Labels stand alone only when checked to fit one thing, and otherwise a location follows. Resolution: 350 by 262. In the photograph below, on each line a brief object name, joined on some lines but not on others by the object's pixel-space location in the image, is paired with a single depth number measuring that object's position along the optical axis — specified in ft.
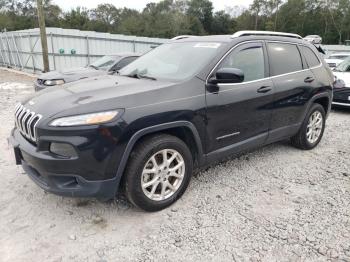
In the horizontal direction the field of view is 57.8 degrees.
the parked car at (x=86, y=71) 26.25
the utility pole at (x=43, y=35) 46.34
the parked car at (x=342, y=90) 25.76
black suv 9.04
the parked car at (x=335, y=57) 51.39
